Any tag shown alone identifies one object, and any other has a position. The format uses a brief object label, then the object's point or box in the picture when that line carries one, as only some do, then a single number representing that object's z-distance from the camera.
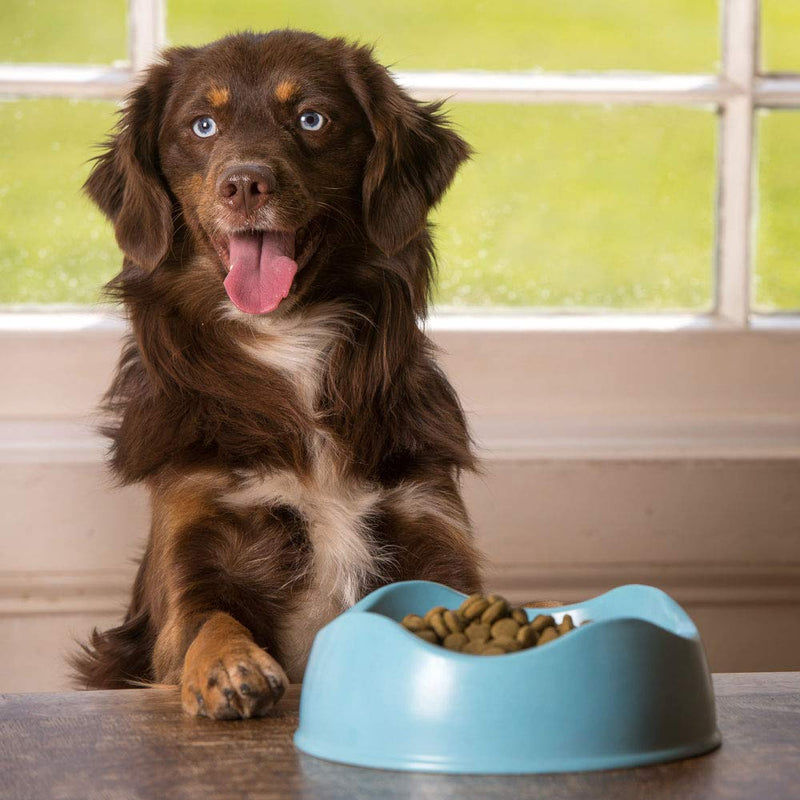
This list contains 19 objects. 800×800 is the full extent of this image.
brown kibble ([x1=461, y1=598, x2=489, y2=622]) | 1.34
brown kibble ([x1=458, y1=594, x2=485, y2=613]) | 1.35
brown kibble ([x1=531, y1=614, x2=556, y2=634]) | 1.34
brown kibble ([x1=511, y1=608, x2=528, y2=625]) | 1.34
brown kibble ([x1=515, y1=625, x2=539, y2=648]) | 1.32
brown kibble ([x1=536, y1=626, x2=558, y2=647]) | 1.33
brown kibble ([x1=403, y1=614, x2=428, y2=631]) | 1.33
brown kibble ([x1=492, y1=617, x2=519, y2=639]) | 1.32
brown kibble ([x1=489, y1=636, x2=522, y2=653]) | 1.31
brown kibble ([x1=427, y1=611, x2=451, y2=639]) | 1.32
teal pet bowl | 1.27
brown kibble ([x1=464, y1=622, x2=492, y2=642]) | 1.32
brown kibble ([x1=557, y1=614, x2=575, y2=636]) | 1.34
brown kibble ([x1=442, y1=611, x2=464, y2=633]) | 1.33
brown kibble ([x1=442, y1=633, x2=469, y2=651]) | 1.32
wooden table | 1.26
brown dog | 1.59
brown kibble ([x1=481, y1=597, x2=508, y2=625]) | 1.33
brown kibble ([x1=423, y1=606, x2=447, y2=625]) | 1.34
